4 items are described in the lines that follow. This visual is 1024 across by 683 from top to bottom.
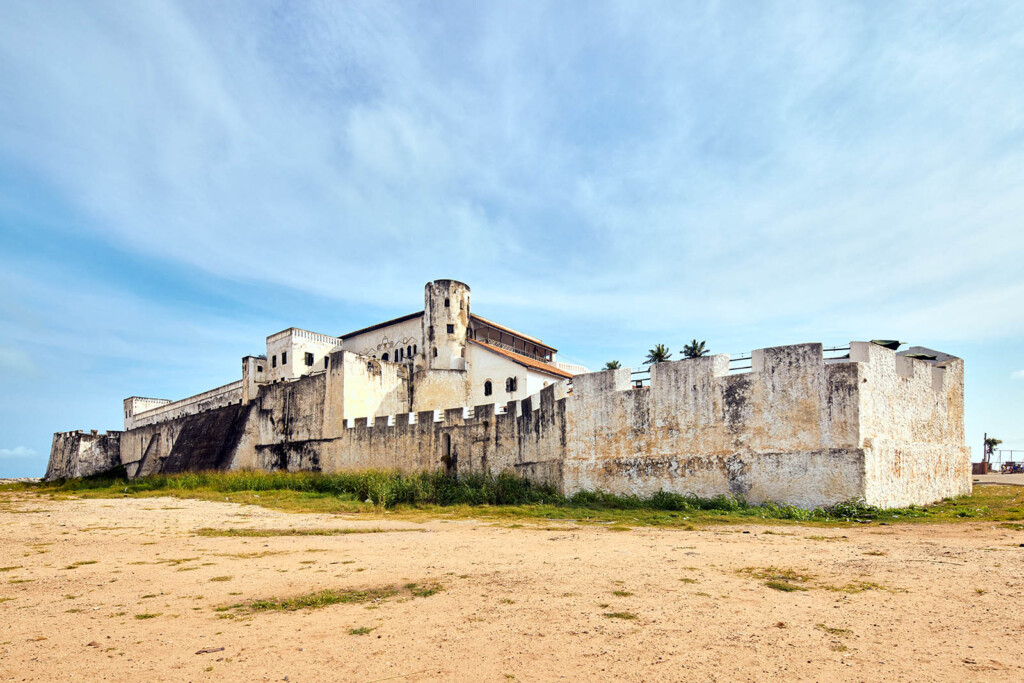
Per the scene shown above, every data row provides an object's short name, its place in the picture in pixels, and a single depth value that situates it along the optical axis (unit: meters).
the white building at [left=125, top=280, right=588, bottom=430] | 31.94
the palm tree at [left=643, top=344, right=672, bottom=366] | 50.75
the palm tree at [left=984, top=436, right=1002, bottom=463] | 45.27
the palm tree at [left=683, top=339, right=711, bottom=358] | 51.56
